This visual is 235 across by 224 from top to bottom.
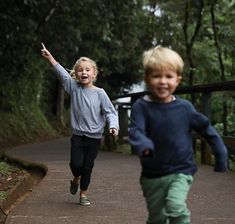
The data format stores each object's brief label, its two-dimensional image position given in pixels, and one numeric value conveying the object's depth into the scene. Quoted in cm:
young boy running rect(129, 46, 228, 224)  370
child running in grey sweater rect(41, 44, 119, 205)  623
